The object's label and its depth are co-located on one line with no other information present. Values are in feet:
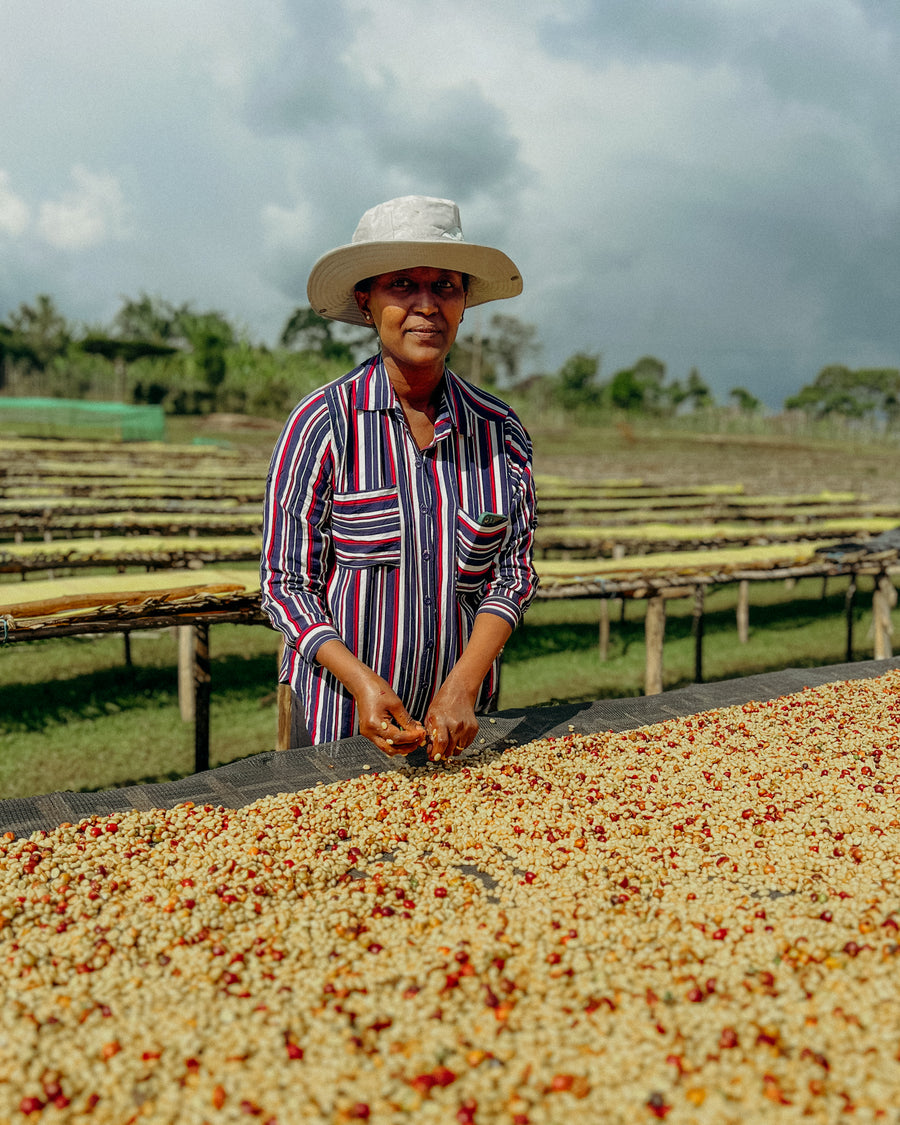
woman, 6.14
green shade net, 88.22
